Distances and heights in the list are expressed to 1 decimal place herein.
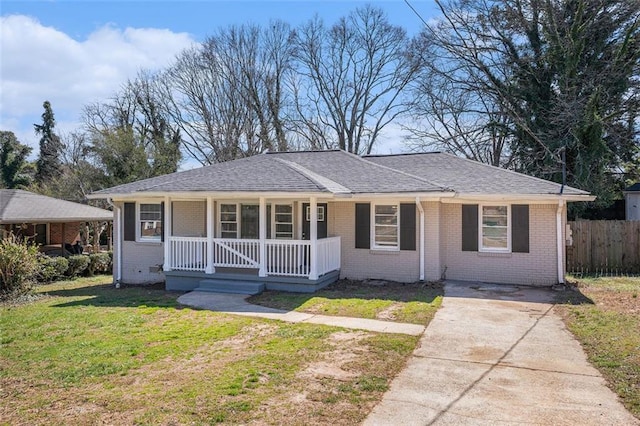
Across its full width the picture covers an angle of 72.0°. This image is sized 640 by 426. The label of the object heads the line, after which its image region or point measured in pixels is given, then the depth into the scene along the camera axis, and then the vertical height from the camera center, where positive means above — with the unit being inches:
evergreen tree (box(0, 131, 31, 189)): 1402.6 +171.7
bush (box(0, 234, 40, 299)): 486.9 -57.7
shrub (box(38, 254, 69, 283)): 633.6 -74.4
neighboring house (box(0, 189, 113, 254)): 716.0 +0.8
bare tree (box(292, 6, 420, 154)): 1230.3 +401.9
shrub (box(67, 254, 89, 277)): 701.6 -76.2
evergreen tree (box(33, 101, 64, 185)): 1453.0 +228.1
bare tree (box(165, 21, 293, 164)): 1226.6 +366.8
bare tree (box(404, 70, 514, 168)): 982.4 +222.1
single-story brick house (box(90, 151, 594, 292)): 470.0 -10.7
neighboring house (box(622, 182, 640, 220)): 804.6 +30.6
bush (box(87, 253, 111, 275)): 756.6 -80.8
